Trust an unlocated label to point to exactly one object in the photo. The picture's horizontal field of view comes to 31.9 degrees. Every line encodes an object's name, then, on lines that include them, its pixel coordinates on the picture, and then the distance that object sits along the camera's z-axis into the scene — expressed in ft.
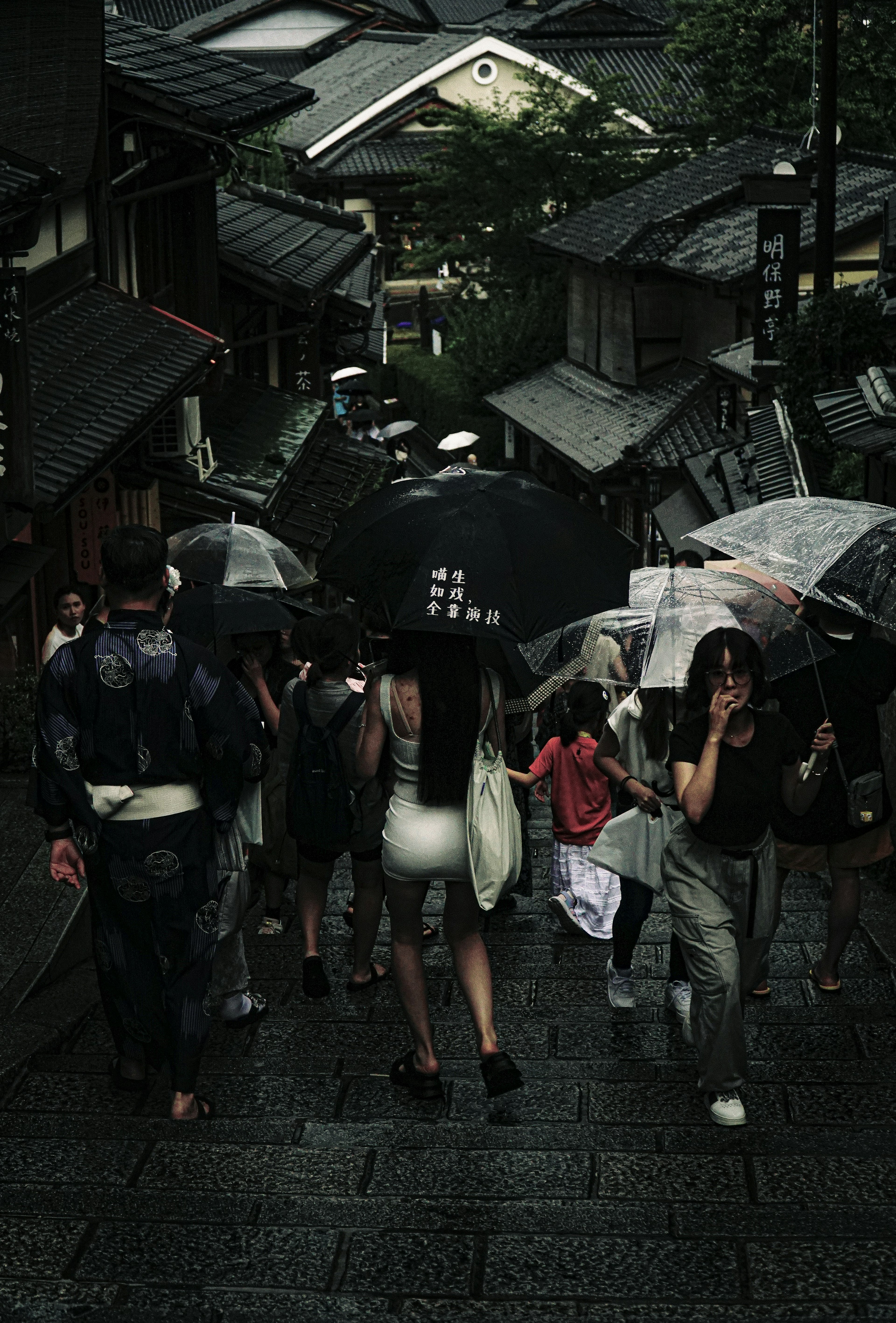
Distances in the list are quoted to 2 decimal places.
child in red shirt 26.89
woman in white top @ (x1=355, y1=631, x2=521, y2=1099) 18.75
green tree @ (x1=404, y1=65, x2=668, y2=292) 113.19
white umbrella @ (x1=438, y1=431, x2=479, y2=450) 103.35
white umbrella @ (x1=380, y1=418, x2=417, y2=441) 111.75
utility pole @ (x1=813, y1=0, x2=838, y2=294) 60.75
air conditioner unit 54.08
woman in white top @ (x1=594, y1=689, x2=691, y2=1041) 21.01
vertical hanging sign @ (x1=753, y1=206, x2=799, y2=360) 67.00
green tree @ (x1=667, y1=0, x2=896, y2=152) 95.61
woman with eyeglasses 18.44
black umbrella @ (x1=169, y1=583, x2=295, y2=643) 25.16
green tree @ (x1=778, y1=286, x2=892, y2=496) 51.55
